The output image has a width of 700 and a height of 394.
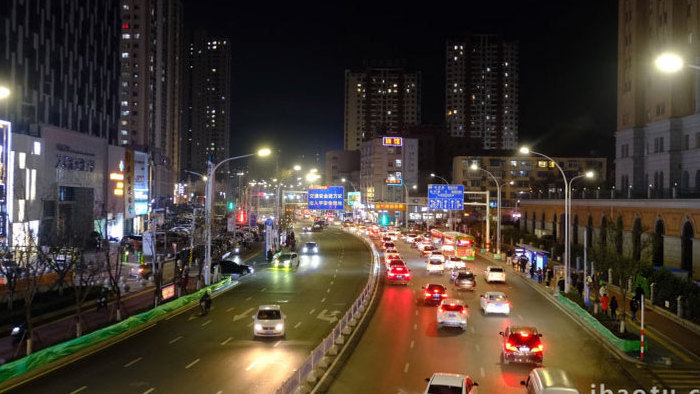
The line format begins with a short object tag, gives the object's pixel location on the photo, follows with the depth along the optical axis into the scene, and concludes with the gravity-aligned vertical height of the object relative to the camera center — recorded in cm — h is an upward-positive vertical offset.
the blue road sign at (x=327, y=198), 7944 +117
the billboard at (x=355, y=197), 12216 +207
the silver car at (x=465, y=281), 4206 -444
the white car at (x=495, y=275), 4638 -445
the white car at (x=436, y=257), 5294 -374
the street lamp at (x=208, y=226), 4231 -127
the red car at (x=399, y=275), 4488 -439
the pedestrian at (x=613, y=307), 3022 -425
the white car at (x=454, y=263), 5430 -436
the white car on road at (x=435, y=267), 5216 -445
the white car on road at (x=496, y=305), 3198 -447
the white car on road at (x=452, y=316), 2758 -435
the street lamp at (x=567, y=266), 4047 -337
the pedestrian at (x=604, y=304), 3130 -427
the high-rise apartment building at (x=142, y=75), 16300 +3193
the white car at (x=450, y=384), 1480 -386
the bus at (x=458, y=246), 6450 -355
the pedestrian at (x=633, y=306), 3043 -425
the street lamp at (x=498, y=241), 6610 -301
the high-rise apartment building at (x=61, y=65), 6831 +1672
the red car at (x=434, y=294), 3542 -447
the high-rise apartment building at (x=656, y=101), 6103 +1112
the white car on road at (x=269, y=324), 2625 -455
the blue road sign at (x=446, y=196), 7781 +153
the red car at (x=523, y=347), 2130 -429
